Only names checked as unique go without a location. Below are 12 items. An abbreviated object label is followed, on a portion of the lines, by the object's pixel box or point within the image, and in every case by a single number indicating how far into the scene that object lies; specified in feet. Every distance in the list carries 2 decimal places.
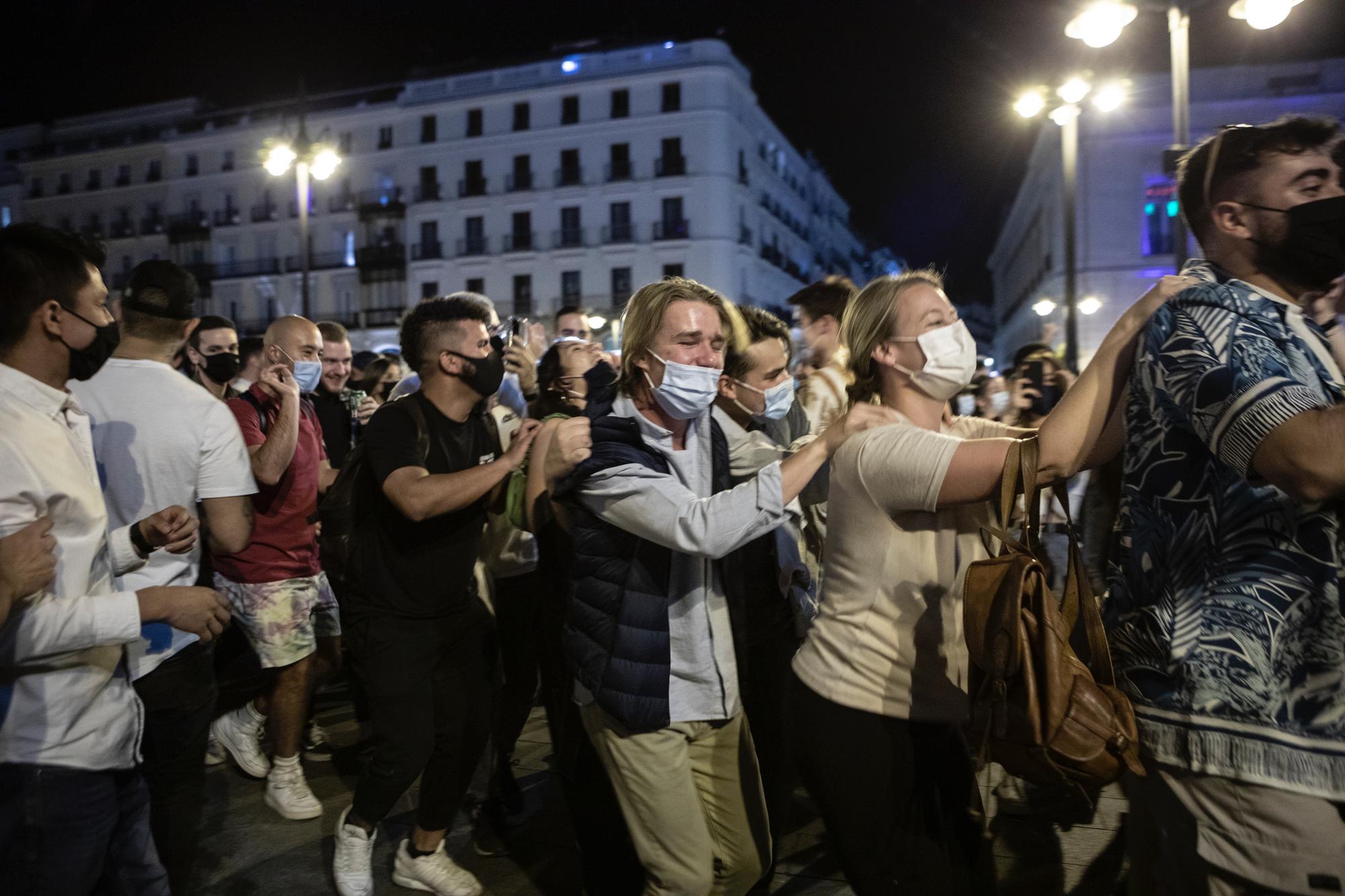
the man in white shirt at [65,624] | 7.26
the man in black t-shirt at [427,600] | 11.57
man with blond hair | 8.12
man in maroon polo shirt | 15.43
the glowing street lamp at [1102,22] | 28.60
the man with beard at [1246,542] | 5.47
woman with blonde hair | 7.34
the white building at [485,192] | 159.43
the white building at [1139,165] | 107.86
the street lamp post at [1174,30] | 28.02
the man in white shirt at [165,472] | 10.50
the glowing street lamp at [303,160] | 47.96
